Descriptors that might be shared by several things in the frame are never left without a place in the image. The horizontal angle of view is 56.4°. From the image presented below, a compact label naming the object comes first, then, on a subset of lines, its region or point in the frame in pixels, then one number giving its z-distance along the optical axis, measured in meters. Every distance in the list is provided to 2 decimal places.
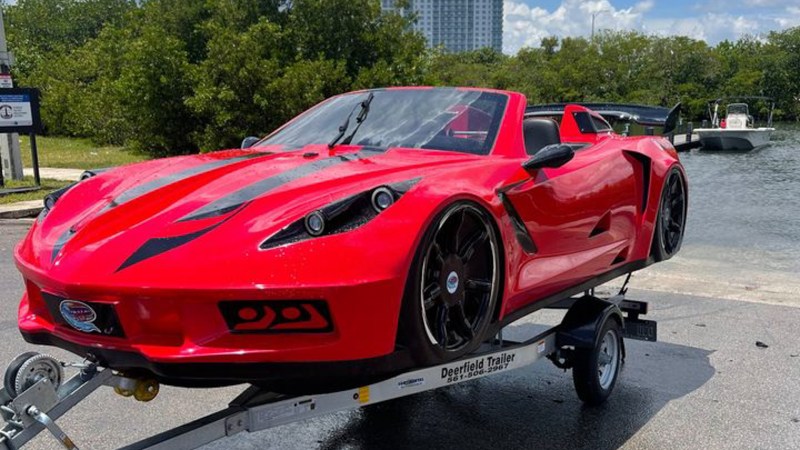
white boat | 35.84
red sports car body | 2.50
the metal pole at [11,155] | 15.70
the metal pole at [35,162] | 14.53
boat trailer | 2.54
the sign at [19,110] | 13.70
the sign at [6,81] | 14.09
